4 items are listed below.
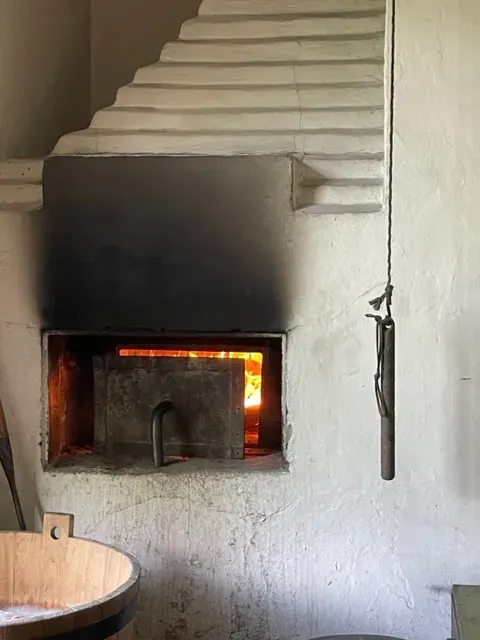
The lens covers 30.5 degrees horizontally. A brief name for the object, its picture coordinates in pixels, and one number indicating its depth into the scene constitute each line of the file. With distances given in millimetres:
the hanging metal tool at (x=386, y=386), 1958
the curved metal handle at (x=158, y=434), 2328
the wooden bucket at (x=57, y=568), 1902
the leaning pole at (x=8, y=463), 2221
